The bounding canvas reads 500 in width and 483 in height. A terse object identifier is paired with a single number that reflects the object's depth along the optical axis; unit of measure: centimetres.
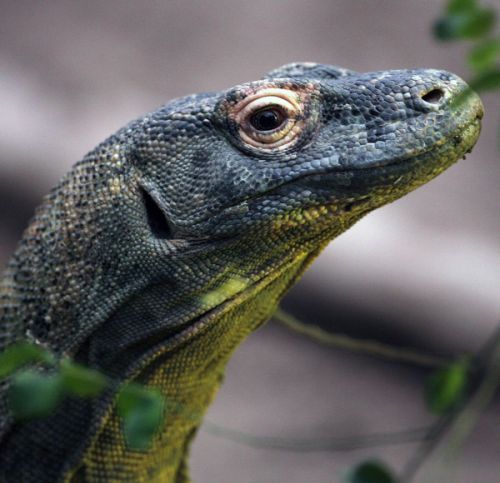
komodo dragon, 296
